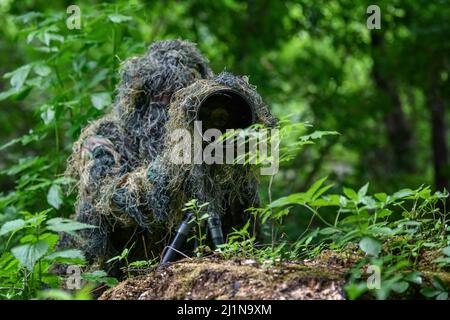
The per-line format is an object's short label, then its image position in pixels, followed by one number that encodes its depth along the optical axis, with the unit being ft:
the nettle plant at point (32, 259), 8.58
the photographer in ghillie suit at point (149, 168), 11.35
